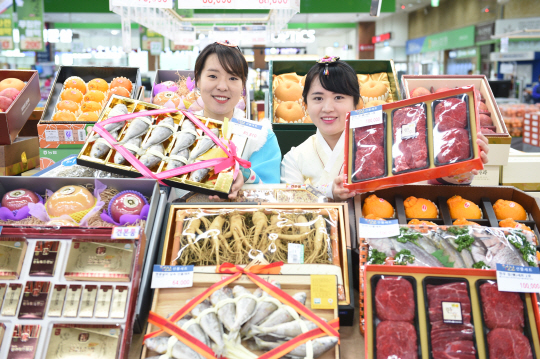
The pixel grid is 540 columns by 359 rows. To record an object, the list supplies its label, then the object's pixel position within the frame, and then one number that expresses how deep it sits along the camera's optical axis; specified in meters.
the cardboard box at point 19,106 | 3.00
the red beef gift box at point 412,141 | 1.57
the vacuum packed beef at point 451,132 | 1.56
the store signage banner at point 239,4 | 3.21
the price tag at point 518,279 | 1.24
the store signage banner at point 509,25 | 11.62
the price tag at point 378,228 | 1.44
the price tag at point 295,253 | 1.42
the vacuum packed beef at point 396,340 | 1.18
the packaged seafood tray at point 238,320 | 1.15
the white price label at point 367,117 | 1.76
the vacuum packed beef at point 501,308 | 1.22
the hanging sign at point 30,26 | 8.97
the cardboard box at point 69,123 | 3.01
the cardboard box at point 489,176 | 2.98
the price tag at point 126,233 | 1.32
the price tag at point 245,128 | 1.84
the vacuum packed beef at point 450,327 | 1.17
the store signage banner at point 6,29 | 8.62
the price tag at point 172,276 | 1.33
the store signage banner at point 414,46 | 17.44
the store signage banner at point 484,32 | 12.23
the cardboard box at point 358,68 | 4.02
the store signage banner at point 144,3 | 3.19
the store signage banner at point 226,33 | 6.96
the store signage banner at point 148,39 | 12.05
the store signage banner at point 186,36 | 6.90
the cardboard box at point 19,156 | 3.04
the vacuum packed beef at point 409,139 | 1.61
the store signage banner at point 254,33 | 6.91
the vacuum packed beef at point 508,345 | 1.16
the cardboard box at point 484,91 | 2.89
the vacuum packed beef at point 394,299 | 1.25
